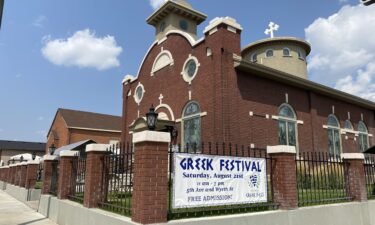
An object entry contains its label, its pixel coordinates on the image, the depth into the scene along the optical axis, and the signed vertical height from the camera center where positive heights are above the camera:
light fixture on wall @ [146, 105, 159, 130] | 6.40 +0.90
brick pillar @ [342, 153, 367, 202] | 9.84 -0.30
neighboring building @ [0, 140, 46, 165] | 58.86 +3.47
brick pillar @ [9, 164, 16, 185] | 20.77 -0.42
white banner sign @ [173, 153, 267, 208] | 6.44 -0.29
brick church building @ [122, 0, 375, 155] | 15.90 +4.20
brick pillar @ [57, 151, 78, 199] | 10.28 -0.32
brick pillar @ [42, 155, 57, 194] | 12.14 -0.23
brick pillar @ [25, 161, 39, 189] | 15.73 -0.44
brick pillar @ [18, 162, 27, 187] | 17.09 -0.39
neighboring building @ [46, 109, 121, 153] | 40.34 +4.88
